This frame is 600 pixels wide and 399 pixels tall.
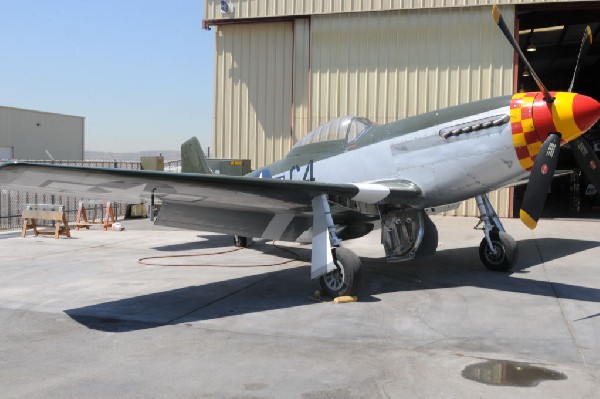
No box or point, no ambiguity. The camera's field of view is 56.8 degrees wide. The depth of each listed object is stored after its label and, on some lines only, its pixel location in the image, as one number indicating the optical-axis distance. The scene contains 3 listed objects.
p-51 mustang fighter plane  5.78
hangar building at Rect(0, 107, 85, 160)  50.05
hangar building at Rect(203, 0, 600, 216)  17.14
